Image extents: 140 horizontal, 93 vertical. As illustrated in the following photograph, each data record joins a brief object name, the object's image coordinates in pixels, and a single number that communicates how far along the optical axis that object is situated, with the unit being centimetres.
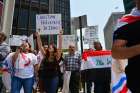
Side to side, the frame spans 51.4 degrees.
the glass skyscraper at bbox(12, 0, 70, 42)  2603
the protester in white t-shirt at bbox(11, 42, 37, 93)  313
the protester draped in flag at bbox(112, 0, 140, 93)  89
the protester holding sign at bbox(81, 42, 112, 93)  363
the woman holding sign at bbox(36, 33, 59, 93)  338
